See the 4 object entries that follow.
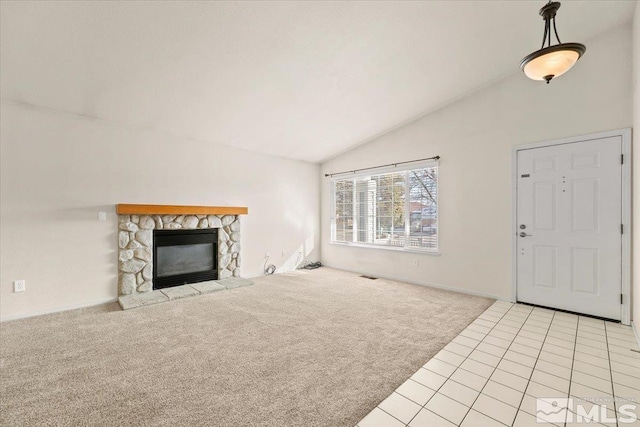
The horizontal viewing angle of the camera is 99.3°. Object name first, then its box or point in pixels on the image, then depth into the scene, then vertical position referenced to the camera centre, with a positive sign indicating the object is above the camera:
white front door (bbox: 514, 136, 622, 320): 3.07 -0.15
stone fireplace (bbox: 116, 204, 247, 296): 3.83 -0.24
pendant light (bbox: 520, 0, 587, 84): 1.89 +1.13
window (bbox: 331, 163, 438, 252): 4.67 +0.08
